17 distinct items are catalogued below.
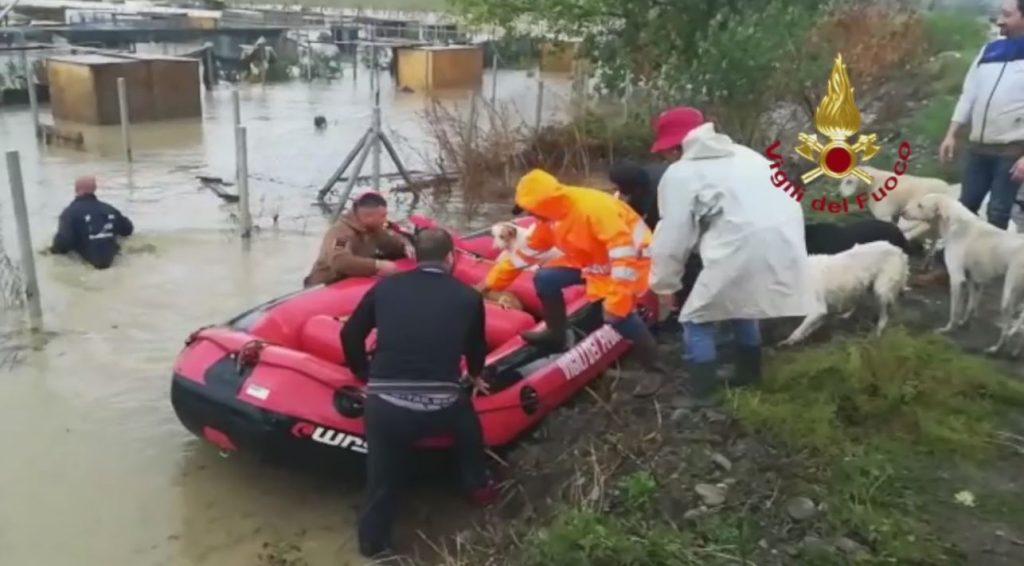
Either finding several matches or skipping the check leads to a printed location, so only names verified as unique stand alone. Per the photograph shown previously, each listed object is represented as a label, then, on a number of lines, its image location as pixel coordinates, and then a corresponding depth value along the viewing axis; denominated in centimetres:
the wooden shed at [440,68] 2423
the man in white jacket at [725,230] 451
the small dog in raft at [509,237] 595
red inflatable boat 483
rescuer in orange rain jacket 515
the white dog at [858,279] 556
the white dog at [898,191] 685
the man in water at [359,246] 614
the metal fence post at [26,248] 748
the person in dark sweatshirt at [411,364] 436
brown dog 605
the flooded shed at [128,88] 1745
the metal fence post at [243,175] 993
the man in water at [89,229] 913
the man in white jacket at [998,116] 526
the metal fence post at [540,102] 1318
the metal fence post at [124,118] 1400
